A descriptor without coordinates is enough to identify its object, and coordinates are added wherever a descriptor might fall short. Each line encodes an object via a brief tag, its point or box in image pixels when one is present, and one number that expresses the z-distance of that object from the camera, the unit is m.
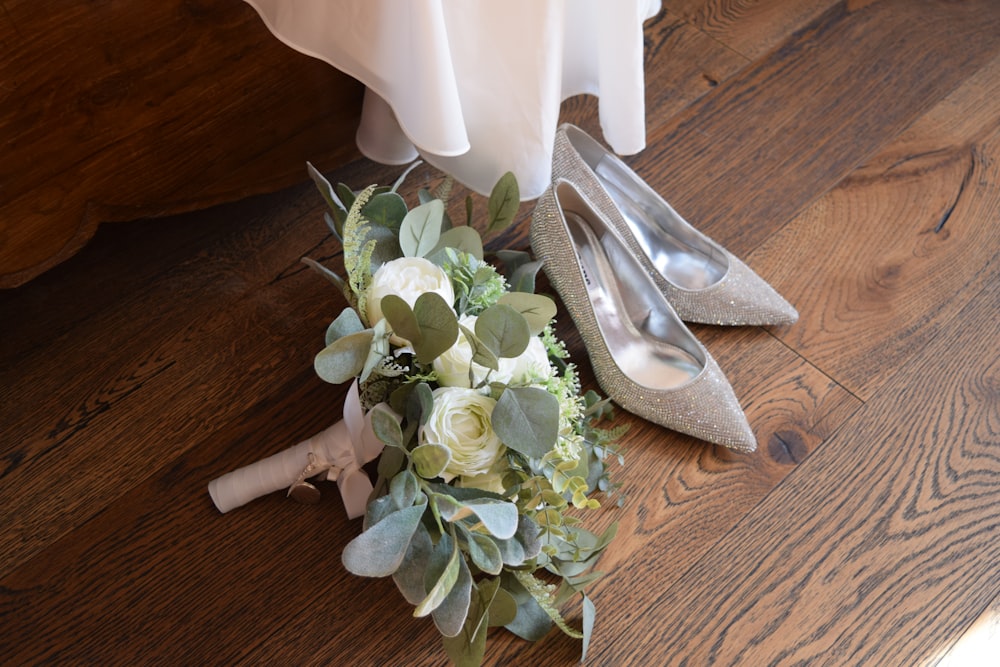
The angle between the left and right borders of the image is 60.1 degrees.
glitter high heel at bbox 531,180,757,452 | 0.97
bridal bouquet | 0.70
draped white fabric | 0.82
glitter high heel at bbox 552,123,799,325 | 1.06
